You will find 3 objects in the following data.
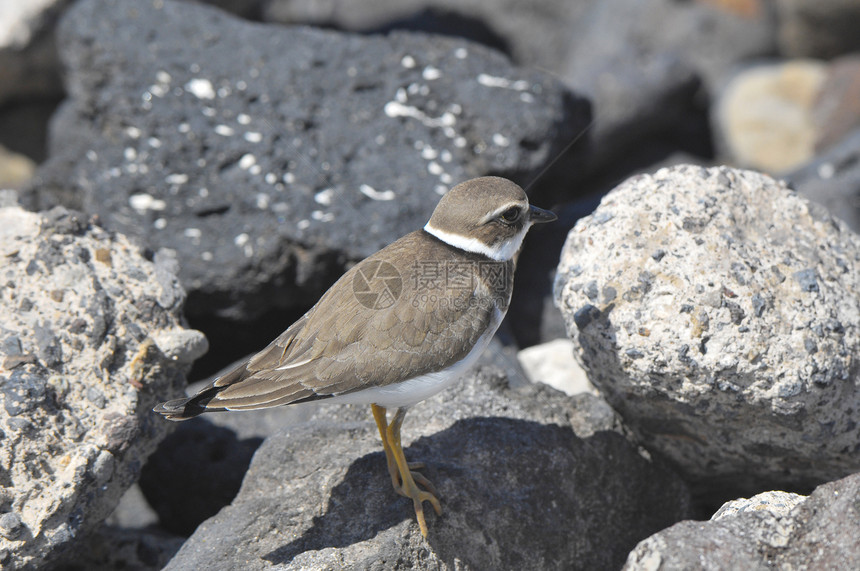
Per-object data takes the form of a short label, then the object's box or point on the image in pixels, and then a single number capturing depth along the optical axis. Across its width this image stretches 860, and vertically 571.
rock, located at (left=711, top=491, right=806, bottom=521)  8.41
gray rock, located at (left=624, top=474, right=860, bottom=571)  7.50
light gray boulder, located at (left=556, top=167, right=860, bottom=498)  9.41
